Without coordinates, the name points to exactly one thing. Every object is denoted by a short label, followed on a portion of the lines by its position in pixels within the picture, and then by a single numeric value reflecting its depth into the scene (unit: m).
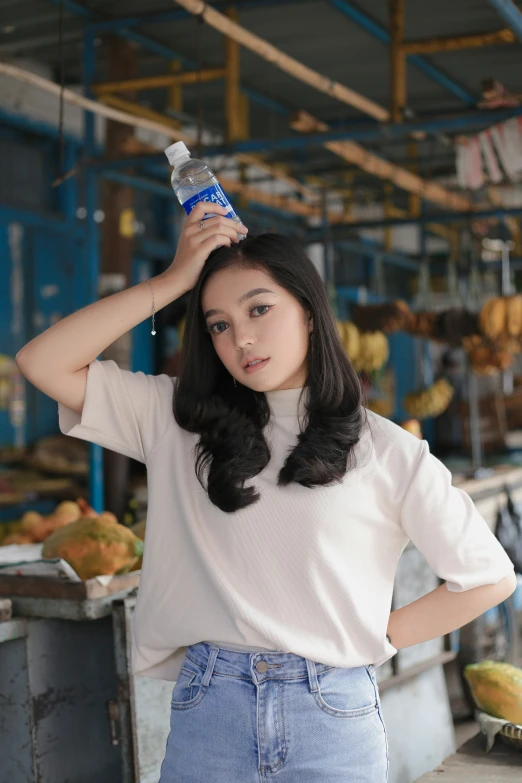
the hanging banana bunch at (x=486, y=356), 6.76
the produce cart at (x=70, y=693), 2.73
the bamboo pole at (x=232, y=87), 5.29
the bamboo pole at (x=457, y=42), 4.85
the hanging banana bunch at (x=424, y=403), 8.83
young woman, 1.72
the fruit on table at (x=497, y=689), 3.07
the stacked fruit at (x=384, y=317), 6.77
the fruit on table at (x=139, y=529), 3.54
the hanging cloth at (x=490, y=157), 5.23
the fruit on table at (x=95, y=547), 2.98
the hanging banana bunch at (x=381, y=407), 9.59
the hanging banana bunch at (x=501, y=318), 6.46
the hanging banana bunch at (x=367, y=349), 6.84
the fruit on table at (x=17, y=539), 3.64
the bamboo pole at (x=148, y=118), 3.48
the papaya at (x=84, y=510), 3.91
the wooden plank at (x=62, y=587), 2.79
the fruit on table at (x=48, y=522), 3.67
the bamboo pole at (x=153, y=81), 5.38
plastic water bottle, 1.90
